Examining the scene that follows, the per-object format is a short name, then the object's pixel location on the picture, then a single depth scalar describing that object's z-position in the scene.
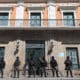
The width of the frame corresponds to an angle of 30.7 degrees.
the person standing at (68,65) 10.03
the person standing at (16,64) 10.85
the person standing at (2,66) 10.22
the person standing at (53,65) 10.28
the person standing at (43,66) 10.14
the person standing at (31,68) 10.15
